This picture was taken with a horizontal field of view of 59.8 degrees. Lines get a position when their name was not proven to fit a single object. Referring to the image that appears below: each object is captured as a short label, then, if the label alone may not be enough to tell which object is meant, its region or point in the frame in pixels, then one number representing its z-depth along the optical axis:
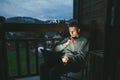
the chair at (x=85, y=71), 1.46
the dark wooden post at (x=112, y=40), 0.89
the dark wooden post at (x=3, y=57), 1.54
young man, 1.42
